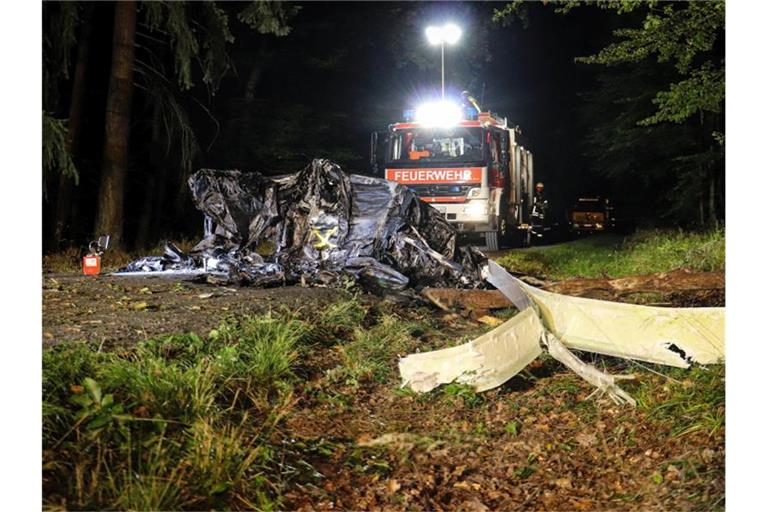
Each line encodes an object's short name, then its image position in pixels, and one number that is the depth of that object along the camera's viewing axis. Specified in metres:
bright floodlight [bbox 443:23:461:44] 22.16
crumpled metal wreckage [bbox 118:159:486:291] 8.44
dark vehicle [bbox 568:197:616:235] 24.89
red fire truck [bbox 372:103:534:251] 13.41
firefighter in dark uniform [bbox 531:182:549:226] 19.58
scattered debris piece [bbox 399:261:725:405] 4.80
